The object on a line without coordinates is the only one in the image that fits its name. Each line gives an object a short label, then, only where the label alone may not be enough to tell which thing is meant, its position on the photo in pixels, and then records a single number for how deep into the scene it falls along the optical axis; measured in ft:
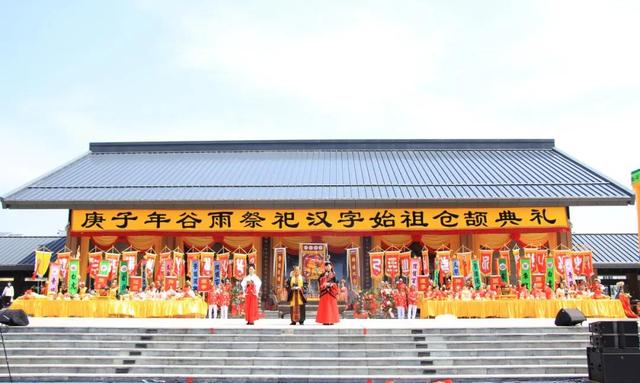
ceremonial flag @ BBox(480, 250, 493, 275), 68.90
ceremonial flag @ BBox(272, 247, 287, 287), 73.67
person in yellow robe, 50.65
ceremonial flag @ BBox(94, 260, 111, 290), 69.21
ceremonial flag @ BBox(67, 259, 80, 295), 68.85
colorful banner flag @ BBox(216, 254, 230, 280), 72.13
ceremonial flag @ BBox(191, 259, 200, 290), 71.31
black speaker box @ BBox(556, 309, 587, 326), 45.50
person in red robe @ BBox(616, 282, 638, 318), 64.95
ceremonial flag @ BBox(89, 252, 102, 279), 69.15
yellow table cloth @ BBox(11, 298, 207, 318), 62.67
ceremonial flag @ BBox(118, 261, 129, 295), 70.95
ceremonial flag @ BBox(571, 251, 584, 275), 67.56
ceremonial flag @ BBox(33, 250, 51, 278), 69.46
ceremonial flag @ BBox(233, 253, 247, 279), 71.41
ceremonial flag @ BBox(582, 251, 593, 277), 67.26
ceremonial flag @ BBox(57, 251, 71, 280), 68.80
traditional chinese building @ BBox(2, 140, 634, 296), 74.23
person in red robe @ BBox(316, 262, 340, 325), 49.19
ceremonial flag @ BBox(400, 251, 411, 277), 70.03
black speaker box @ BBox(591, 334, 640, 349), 31.00
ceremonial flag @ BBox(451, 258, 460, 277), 68.74
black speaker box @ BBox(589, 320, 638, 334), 31.17
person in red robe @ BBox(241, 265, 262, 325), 51.25
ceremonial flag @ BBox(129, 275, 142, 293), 69.27
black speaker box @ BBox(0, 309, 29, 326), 46.01
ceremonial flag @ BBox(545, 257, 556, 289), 67.56
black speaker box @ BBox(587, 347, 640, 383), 30.55
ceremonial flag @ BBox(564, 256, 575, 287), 66.80
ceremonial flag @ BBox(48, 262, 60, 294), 67.31
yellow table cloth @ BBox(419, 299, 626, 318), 61.16
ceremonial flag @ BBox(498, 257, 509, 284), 70.03
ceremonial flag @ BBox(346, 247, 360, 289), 73.26
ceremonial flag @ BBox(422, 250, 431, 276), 68.74
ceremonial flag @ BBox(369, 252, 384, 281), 70.23
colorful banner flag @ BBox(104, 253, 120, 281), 69.81
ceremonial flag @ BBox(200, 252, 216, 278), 71.10
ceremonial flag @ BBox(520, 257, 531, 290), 67.05
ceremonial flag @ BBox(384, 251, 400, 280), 70.13
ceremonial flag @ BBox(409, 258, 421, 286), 69.15
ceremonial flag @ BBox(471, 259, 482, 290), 68.28
